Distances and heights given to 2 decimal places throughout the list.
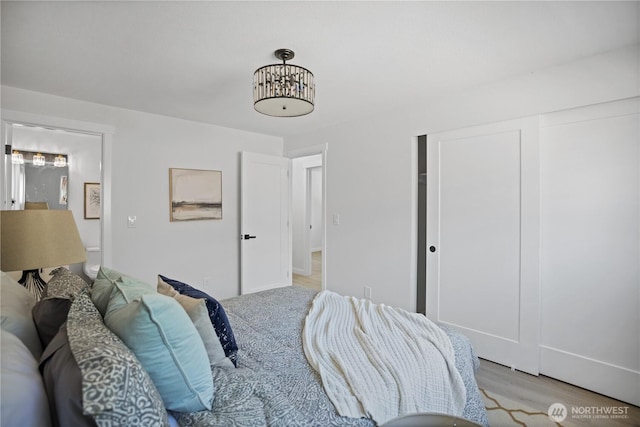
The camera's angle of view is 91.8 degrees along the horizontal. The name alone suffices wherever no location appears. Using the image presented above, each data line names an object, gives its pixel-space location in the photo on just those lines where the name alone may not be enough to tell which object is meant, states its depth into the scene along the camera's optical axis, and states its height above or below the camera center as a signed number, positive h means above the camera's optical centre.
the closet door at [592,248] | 2.09 -0.27
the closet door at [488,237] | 2.47 -0.22
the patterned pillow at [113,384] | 0.65 -0.39
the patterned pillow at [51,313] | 1.10 -0.38
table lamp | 1.43 -0.14
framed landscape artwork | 3.70 +0.20
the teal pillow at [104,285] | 1.23 -0.32
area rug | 1.87 -1.27
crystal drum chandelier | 2.00 +0.81
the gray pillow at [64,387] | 0.69 -0.42
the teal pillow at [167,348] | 0.93 -0.43
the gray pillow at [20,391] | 0.64 -0.40
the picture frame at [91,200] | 4.48 +0.15
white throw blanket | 1.19 -0.68
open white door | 4.17 -0.18
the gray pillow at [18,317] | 1.00 -0.37
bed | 0.69 -0.43
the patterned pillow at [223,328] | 1.36 -0.52
